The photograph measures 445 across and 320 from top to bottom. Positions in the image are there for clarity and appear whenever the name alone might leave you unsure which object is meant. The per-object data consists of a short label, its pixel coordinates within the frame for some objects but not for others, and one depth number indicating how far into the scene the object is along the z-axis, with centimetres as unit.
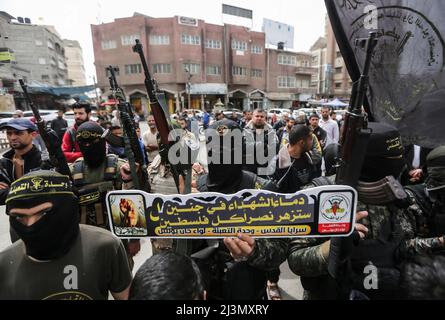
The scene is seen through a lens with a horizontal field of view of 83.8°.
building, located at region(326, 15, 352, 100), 4312
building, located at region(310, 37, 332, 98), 4419
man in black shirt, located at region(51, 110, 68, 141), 686
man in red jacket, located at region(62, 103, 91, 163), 342
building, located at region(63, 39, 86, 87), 7431
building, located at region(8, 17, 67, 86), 4228
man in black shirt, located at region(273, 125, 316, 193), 309
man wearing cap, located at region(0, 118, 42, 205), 240
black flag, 203
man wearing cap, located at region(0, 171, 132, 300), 114
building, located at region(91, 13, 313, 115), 3023
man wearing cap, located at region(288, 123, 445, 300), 132
